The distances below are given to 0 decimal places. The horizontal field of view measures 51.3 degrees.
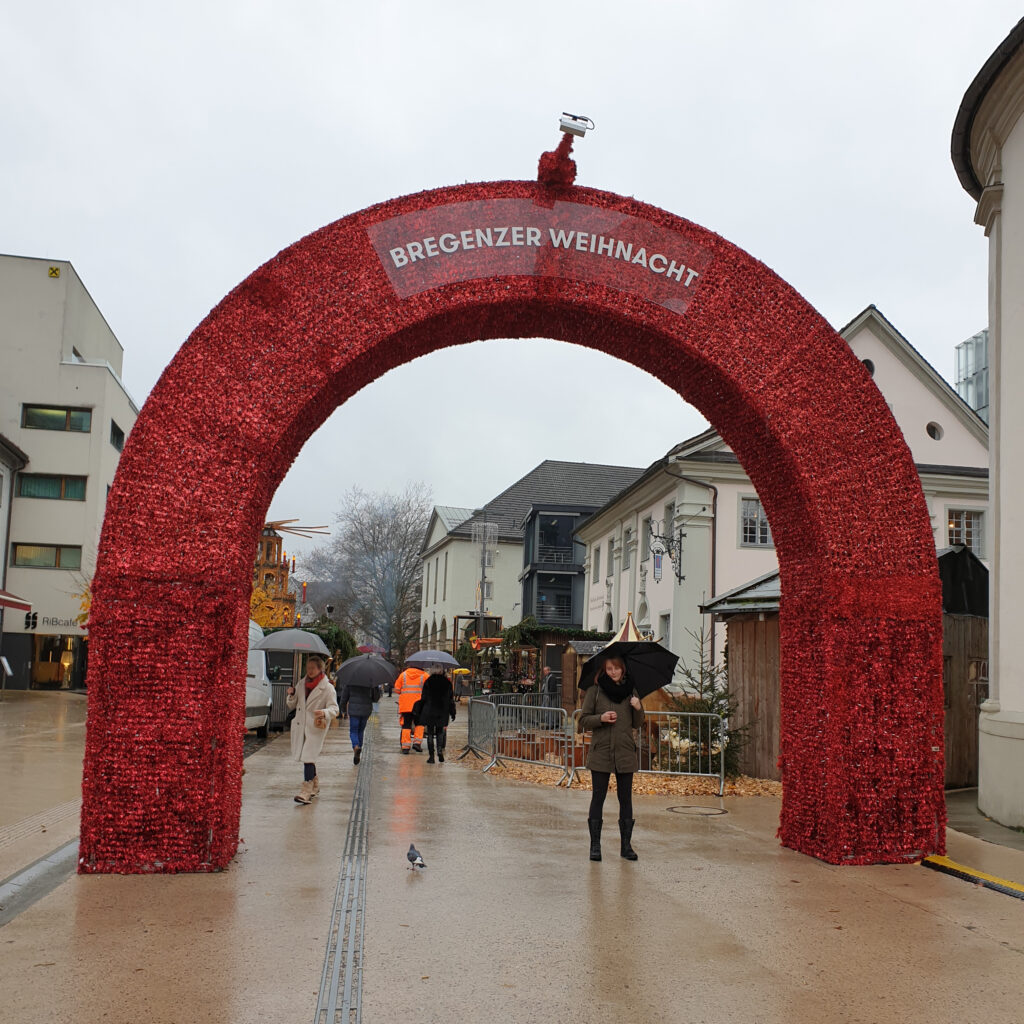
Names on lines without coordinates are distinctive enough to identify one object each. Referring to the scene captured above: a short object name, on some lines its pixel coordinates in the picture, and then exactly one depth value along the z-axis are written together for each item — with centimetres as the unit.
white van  2195
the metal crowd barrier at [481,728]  1772
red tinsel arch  815
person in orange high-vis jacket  1930
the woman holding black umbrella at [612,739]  891
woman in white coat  1195
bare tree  6744
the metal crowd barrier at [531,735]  1628
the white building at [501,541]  5669
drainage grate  511
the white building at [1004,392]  1132
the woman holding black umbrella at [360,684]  1634
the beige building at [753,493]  2744
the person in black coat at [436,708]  1780
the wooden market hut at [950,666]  1450
